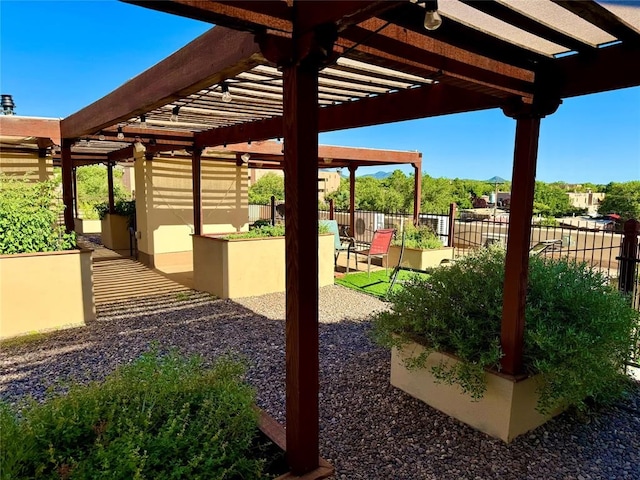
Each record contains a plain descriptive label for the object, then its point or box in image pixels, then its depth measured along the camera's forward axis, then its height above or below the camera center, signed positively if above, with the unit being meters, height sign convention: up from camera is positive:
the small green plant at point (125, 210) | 9.77 -0.42
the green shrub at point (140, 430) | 1.40 -0.94
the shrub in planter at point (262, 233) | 6.43 -0.61
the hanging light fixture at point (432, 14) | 1.36 +0.64
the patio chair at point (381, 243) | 7.17 -0.81
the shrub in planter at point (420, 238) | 8.15 -0.84
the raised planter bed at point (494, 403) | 2.50 -1.37
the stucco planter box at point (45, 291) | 4.40 -1.16
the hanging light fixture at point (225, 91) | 2.66 +0.70
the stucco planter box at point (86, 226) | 13.38 -1.14
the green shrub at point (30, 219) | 4.49 -0.32
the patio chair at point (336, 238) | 8.50 -0.93
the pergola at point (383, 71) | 1.63 +0.73
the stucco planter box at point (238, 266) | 6.07 -1.12
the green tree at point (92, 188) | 14.68 +0.21
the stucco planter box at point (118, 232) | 10.18 -1.00
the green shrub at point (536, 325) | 2.44 -0.86
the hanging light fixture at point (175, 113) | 3.90 +0.82
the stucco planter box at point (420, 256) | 7.89 -1.17
